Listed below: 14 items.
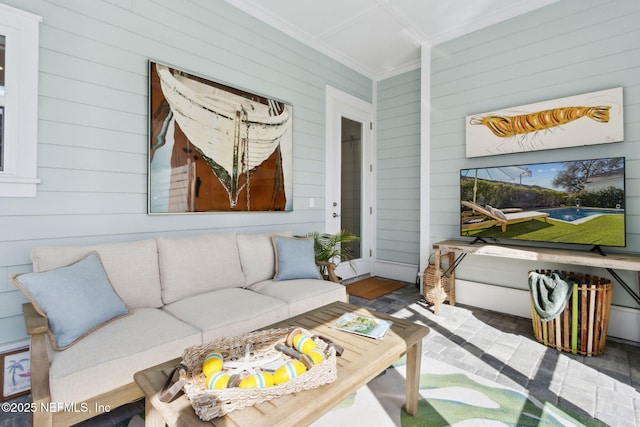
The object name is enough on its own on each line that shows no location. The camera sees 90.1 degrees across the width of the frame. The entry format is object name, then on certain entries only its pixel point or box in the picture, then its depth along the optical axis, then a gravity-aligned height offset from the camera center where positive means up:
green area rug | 1.70 -1.08
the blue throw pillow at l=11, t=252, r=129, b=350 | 1.59 -0.45
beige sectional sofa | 1.41 -0.62
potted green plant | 3.08 -0.39
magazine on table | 1.69 -0.61
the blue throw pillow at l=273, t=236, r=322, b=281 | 2.87 -0.41
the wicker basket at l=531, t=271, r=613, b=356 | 2.42 -0.81
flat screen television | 2.70 +0.14
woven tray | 1.07 -0.62
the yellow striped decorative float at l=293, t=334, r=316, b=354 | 1.42 -0.58
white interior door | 4.20 +0.59
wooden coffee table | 1.06 -0.66
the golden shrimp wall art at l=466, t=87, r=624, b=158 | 2.78 +0.88
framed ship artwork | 2.59 +0.63
